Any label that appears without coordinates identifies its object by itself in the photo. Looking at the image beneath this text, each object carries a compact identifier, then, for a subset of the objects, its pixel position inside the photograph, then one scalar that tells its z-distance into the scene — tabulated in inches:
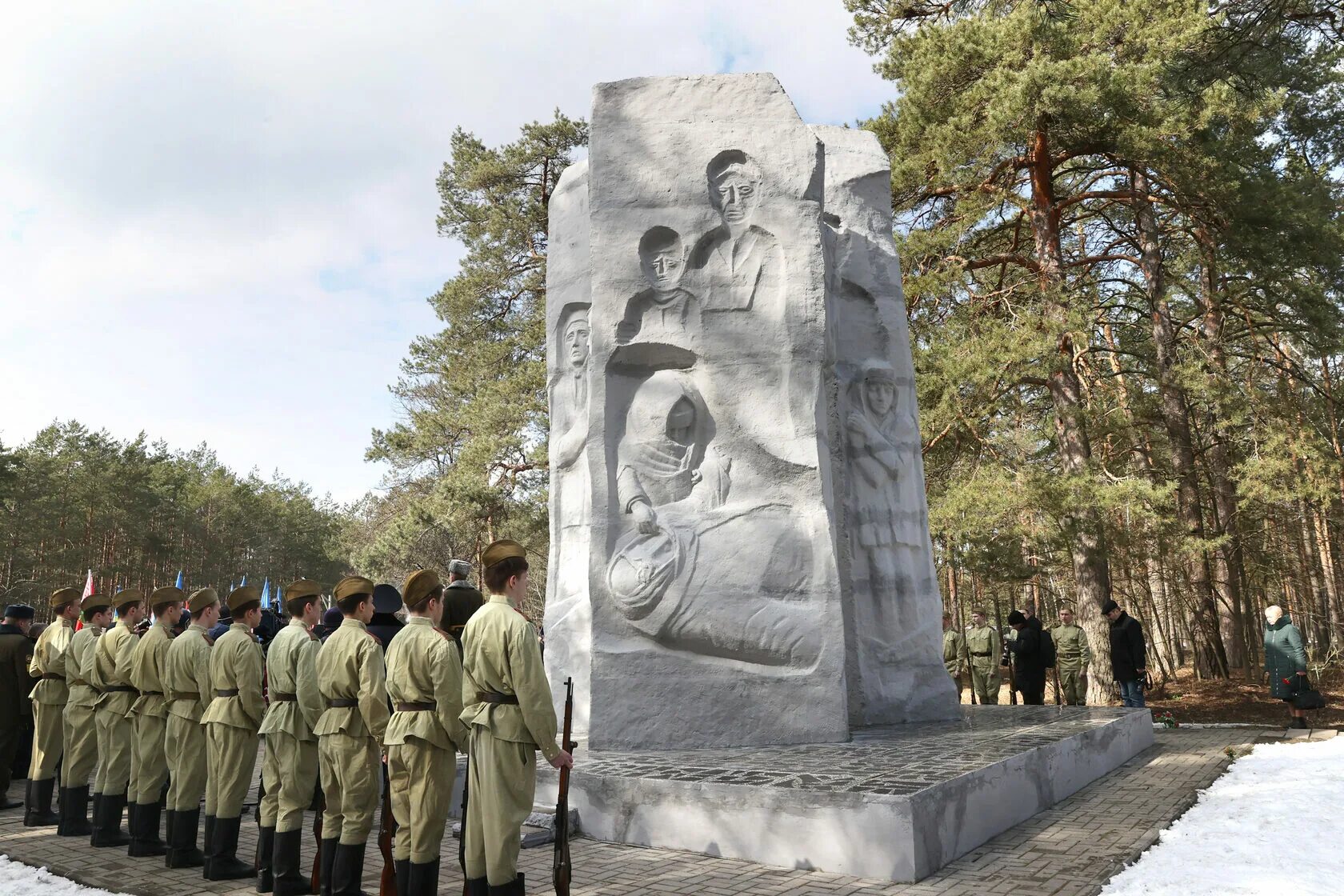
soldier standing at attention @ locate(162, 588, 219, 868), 216.1
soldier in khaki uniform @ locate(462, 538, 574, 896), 149.5
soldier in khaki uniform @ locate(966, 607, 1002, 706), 479.5
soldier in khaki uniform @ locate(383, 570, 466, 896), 160.9
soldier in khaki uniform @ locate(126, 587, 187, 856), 227.0
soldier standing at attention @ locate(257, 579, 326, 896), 187.3
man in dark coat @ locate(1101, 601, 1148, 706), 413.7
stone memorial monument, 268.8
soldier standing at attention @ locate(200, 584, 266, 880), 200.1
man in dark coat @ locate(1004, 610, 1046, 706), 444.8
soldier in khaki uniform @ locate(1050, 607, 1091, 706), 468.4
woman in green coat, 418.0
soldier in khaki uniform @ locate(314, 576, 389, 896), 174.2
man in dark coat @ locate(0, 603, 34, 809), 311.4
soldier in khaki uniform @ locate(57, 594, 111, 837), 255.1
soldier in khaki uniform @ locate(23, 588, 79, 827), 272.8
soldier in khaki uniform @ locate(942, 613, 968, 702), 480.1
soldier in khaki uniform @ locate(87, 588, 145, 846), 236.2
